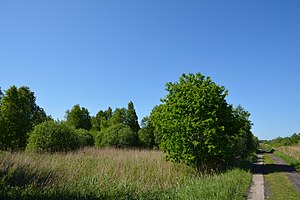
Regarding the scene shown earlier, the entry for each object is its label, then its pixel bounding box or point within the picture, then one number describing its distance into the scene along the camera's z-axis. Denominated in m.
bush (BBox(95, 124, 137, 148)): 23.47
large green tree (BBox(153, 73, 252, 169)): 12.39
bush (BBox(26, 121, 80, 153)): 14.25
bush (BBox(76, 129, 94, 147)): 21.54
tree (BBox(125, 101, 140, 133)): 32.84
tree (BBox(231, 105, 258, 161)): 13.95
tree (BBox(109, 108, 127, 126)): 31.26
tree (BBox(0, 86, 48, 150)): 17.55
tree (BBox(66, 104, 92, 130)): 29.97
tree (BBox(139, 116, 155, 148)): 30.31
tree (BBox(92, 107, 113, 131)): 32.93
